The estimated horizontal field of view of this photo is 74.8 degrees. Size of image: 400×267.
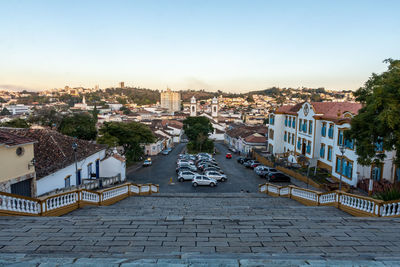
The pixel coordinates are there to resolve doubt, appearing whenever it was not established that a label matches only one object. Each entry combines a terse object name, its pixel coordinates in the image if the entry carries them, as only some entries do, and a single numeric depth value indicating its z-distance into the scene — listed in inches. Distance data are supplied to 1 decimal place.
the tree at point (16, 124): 1272.1
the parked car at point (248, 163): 1190.8
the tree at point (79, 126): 1249.6
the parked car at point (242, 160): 1299.5
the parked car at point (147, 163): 1248.6
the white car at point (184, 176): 907.4
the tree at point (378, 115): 433.4
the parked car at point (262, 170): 983.8
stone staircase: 177.0
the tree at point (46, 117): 1451.8
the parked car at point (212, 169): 1054.7
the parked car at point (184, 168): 1064.3
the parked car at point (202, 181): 834.8
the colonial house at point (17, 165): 405.1
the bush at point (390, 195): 398.8
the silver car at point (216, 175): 922.7
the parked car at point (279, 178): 902.4
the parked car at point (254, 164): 1162.0
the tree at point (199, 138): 1790.1
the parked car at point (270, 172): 945.6
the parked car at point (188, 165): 1104.0
